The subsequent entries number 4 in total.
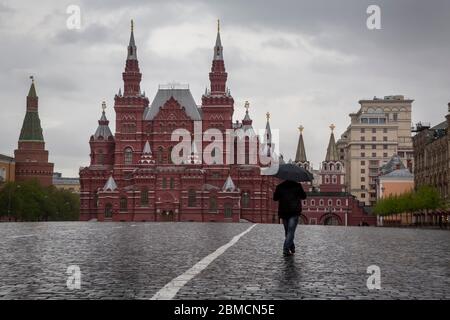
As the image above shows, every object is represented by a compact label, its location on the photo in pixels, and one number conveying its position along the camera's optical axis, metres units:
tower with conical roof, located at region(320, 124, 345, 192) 156.62
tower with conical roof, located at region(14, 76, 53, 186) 151.12
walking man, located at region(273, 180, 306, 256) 16.55
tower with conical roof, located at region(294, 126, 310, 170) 158.25
